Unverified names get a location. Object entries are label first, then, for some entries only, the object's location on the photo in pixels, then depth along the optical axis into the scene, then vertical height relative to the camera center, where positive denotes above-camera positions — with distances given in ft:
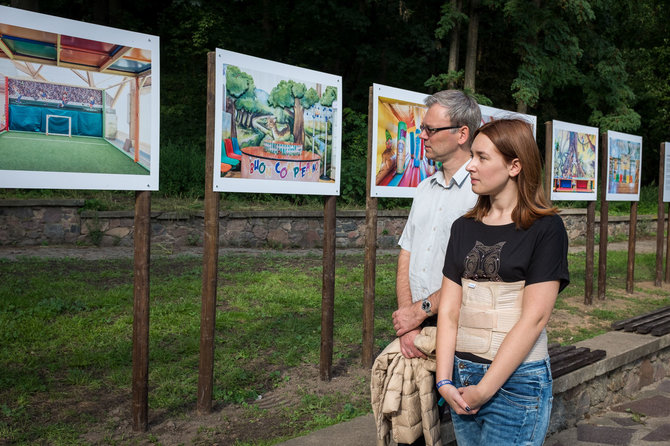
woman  7.07 -1.15
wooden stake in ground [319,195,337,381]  15.42 -2.38
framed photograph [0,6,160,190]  10.07 +1.54
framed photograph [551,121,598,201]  25.48 +1.75
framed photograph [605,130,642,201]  29.19 +1.85
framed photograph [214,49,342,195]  12.83 +1.58
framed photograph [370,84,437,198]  16.56 +1.56
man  9.05 -0.08
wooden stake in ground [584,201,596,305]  26.68 -2.47
